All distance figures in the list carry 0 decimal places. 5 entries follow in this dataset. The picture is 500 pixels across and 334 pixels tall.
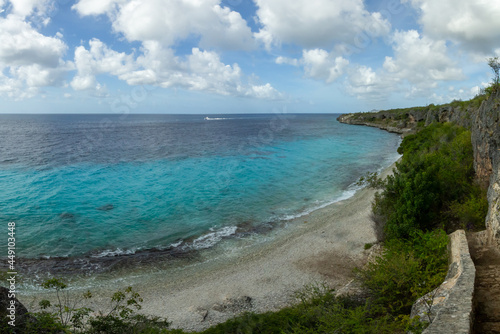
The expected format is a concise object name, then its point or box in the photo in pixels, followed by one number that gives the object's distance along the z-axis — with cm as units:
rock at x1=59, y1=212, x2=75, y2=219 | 2756
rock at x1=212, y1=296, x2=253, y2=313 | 1502
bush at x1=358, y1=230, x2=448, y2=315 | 1072
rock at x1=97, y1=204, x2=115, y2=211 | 2994
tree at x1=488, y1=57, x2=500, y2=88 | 1692
